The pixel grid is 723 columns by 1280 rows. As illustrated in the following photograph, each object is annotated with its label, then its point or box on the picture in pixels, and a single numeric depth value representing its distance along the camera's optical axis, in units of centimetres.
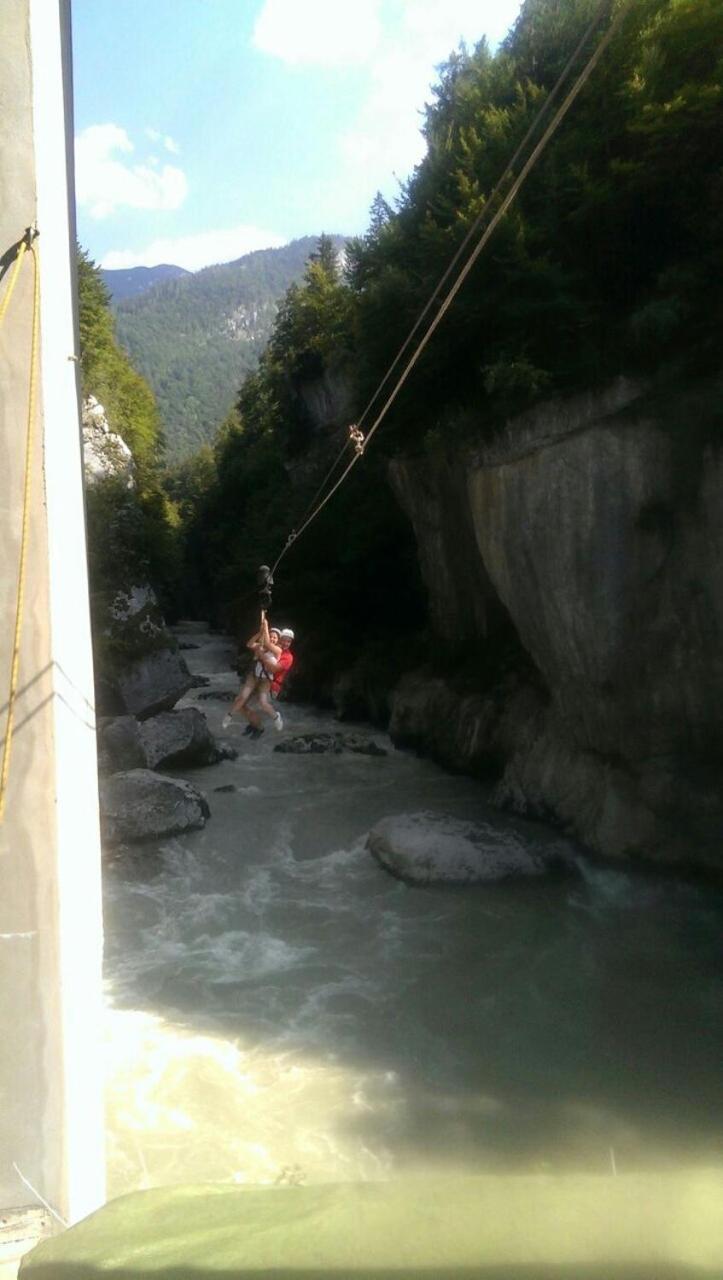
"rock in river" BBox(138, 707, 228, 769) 1833
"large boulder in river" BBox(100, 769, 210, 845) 1477
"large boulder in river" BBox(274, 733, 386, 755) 1967
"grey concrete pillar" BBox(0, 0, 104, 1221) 449
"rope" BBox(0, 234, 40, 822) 448
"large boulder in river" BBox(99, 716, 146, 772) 1713
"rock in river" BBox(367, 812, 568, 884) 1310
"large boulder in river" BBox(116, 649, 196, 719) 2123
